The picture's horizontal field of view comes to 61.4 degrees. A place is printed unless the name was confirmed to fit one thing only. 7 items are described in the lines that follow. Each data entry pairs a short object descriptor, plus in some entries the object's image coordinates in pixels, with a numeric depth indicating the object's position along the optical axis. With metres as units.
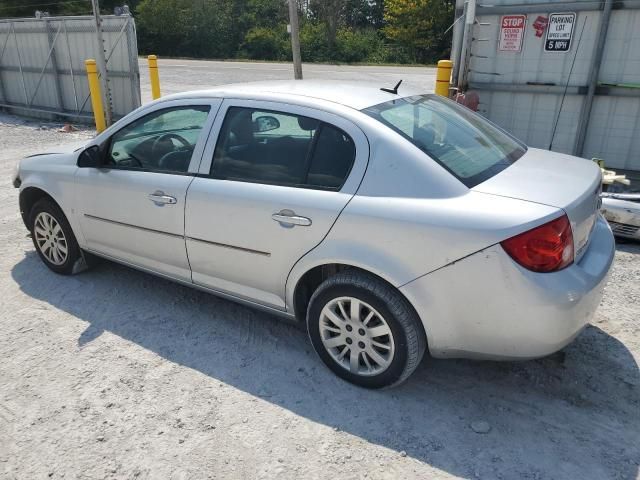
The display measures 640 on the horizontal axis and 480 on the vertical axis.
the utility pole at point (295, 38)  10.17
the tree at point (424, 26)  33.84
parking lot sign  6.50
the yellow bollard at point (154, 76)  11.11
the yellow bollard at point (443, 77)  6.97
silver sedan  2.57
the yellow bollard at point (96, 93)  10.48
